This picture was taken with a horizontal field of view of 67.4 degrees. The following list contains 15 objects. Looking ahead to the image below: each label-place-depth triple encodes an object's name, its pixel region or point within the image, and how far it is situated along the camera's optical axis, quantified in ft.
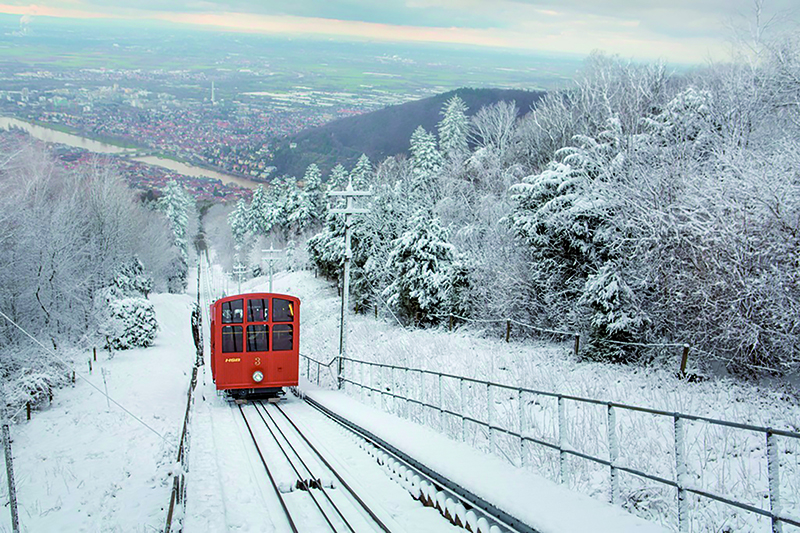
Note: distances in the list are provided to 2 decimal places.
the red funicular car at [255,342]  63.67
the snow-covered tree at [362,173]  199.77
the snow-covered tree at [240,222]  334.24
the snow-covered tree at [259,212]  295.32
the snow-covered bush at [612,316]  58.08
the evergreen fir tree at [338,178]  219.78
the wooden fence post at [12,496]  31.45
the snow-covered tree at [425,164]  172.86
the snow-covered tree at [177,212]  301.22
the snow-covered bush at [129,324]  117.39
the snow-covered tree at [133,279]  160.04
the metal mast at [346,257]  67.04
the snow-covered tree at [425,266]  99.09
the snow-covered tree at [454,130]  214.69
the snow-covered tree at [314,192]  226.99
